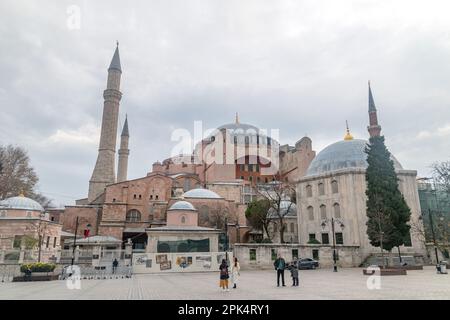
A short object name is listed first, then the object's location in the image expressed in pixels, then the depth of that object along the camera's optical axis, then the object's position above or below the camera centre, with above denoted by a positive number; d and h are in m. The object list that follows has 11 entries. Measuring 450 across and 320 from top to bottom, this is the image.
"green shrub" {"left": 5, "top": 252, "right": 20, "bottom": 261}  22.15 -0.69
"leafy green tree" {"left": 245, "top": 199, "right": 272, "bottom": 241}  36.75 +3.34
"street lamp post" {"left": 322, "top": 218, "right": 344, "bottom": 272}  28.09 +1.86
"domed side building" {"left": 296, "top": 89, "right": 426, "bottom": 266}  26.41 +3.62
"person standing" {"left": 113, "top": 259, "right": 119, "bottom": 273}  20.44 -1.12
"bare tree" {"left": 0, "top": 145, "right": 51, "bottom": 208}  30.50 +6.84
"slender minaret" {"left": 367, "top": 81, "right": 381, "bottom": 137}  32.37 +11.55
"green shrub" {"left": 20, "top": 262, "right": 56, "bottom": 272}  16.82 -1.08
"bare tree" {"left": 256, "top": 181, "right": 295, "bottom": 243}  34.94 +5.78
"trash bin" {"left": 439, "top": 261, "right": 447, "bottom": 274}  16.96 -1.18
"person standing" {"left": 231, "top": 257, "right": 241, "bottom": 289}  11.31 -0.92
